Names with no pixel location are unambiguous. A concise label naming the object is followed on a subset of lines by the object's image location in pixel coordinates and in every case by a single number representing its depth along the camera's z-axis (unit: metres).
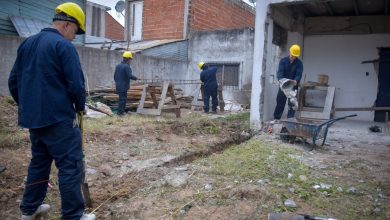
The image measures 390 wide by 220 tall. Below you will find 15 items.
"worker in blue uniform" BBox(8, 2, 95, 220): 3.01
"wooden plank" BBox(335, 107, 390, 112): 8.77
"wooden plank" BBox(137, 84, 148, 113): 10.81
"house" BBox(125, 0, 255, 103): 16.31
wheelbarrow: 6.36
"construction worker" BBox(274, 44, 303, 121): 8.62
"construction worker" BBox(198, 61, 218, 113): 12.59
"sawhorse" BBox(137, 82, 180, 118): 10.49
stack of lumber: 11.70
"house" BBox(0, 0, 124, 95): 12.15
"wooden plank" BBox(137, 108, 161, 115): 10.51
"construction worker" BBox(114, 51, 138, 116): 10.66
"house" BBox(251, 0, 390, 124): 9.60
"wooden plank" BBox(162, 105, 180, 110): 10.58
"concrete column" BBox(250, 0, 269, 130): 8.11
